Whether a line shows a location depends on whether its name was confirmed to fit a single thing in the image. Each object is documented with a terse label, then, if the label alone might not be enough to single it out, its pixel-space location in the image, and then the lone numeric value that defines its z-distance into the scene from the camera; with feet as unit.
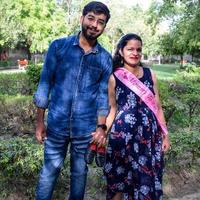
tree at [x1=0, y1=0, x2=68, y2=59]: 114.83
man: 10.67
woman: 11.49
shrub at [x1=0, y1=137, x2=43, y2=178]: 13.79
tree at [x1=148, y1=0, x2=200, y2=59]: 59.58
